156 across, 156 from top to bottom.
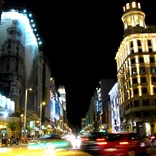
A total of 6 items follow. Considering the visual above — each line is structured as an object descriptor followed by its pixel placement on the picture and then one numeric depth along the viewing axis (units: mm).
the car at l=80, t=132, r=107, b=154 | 14626
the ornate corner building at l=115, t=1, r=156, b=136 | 62700
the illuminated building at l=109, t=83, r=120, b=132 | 81915
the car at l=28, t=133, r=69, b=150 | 15186
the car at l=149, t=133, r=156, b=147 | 25199
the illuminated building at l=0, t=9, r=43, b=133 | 50685
